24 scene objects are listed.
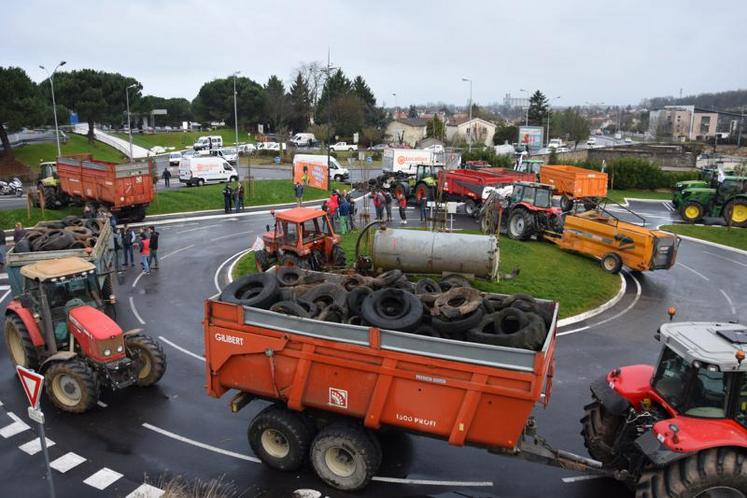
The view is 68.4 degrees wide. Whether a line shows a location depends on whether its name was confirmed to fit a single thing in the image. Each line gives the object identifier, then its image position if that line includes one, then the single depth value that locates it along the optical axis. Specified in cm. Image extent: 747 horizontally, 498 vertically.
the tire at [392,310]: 792
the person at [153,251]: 1948
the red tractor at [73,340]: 1019
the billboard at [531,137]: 7000
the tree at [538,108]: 8638
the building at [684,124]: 13200
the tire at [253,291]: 880
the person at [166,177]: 3852
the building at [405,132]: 8819
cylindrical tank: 1617
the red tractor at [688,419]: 634
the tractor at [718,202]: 2981
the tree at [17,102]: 4376
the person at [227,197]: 3092
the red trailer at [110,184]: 2623
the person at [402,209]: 2725
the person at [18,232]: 1995
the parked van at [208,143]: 6303
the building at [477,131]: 8231
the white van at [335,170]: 4211
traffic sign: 680
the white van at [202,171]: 3853
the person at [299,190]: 3098
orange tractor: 1709
